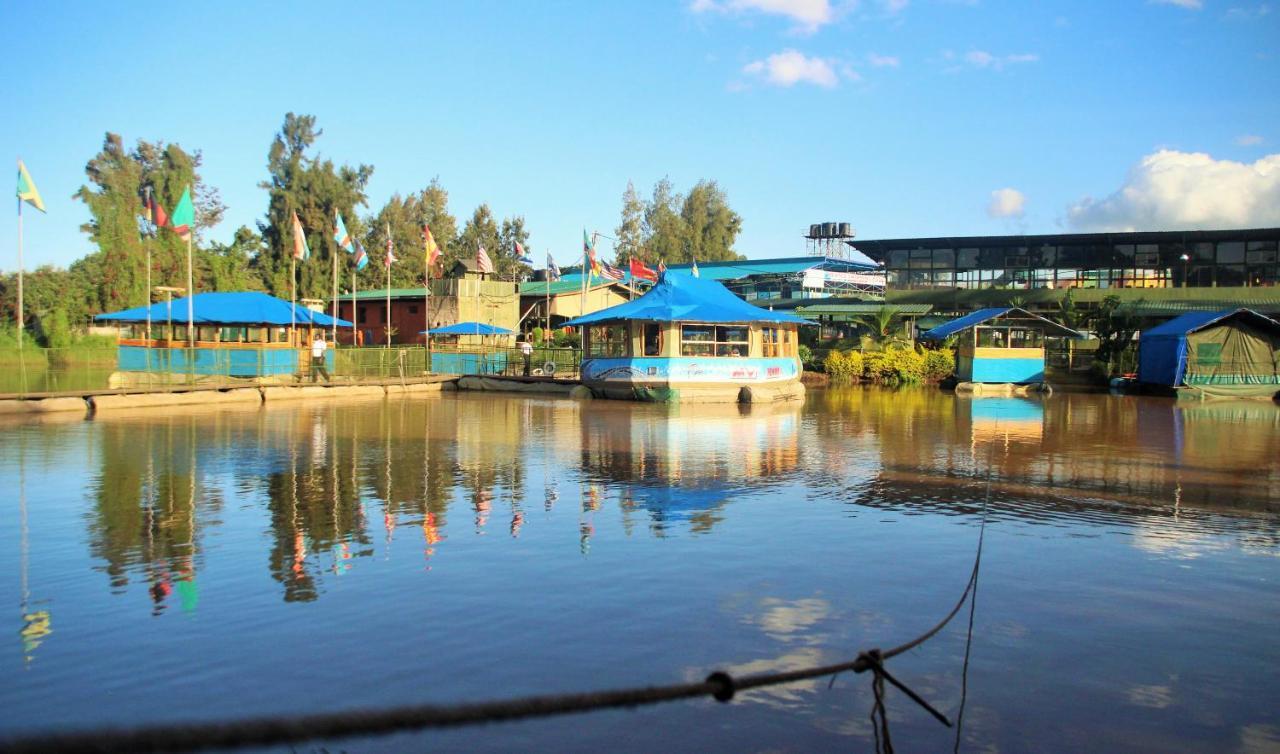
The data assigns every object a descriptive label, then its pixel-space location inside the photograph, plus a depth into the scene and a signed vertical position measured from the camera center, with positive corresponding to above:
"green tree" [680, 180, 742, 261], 97.31 +12.39
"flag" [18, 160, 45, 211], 28.62 +4.66
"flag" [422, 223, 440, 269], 41.79 +4.28
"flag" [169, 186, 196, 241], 30.11 +4.02
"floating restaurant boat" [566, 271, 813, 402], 33.66 -0.14
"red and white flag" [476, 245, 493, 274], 47.22 +4.18
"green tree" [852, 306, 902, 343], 51.06 +1.14
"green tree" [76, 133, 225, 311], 63.97 +10.23
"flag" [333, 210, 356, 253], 39.50 +4.54
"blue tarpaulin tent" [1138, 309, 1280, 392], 39.16 -0.25
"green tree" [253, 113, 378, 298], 70.44 +10.23
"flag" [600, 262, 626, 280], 44.88 +3.38
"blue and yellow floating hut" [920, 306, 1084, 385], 43.34 +0.03
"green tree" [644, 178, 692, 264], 94.94 +11.29
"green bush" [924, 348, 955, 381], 47.72 -0.93
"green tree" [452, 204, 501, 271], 83.62 +9.62
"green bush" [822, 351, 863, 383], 49.00 -0.99
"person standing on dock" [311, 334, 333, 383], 37.33 -0.44
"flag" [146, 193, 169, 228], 31.98 +4.39
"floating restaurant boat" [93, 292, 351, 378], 34.91 +0.50
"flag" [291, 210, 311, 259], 36.62 +3.96
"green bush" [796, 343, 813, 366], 52.04 -0.56
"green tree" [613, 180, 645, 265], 94.44 +11.32
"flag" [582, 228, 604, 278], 43.81 +4.19
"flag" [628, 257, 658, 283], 42.34 +3.24
